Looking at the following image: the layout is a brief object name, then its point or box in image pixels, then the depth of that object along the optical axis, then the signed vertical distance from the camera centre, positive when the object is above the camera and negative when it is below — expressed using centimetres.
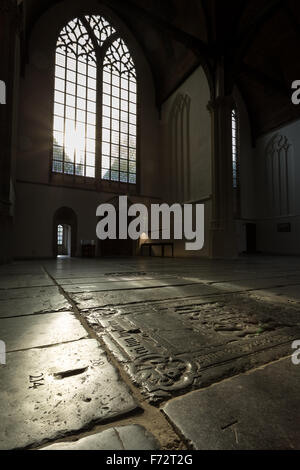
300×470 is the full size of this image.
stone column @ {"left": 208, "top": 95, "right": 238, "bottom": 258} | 757 +211
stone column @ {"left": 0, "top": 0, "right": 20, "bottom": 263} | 452 +258
